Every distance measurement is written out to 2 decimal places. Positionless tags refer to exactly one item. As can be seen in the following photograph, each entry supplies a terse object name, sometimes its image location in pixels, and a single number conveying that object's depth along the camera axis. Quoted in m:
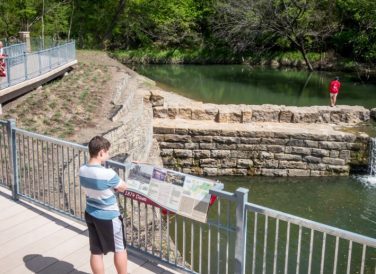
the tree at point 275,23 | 35.59
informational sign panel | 4.63
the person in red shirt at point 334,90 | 19.69
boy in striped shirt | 4.32
